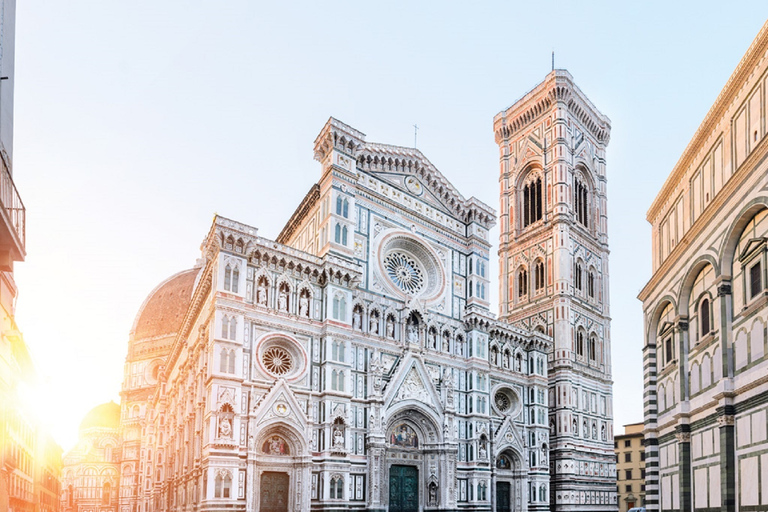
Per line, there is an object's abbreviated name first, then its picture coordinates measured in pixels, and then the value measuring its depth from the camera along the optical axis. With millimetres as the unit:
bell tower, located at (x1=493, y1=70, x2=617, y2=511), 57031
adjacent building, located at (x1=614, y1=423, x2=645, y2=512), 86250
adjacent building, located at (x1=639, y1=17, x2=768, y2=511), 19844
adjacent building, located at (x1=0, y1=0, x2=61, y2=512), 10969
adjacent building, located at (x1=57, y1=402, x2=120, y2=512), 88625
